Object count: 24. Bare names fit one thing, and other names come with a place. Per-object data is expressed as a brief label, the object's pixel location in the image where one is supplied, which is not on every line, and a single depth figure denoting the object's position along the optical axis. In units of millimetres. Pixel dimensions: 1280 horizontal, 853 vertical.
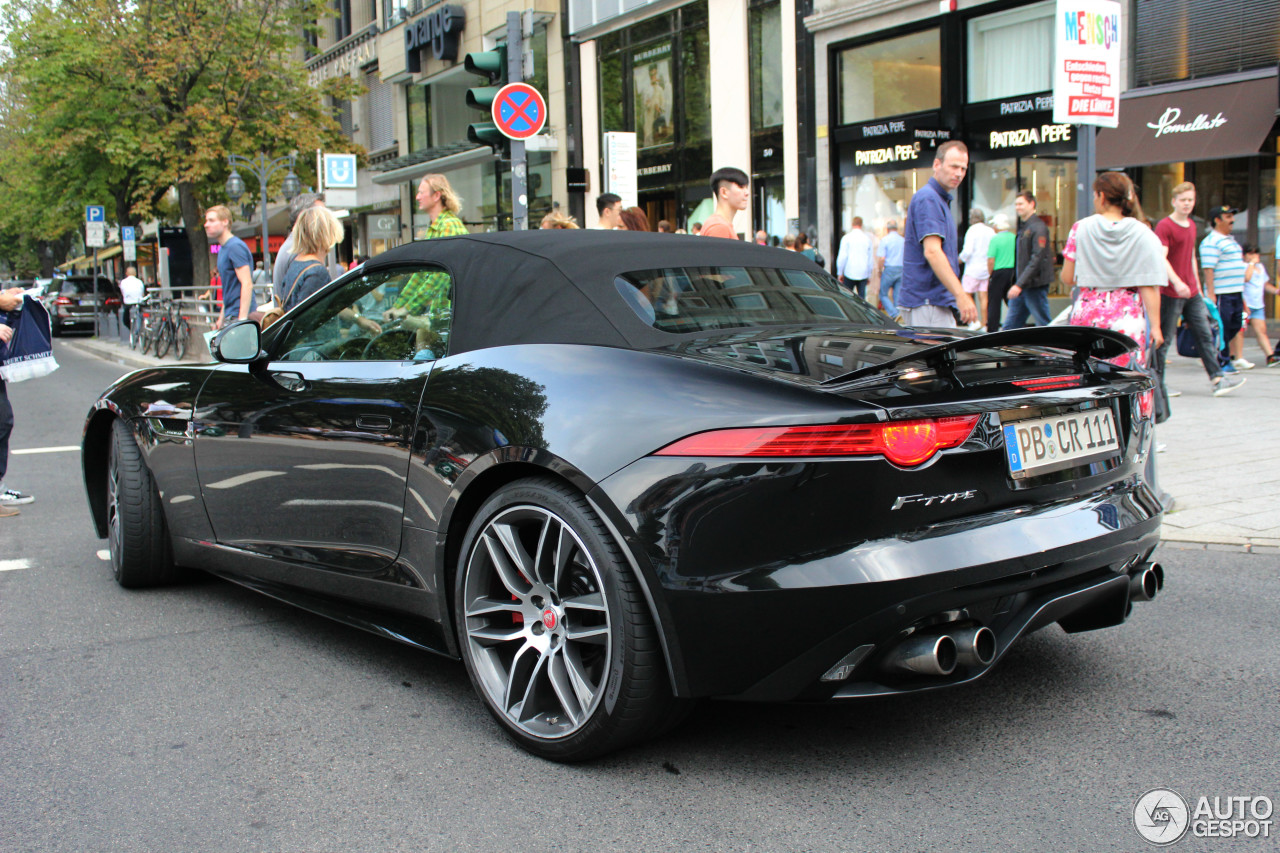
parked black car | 35062
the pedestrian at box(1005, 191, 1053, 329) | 11551
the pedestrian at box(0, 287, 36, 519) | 7082
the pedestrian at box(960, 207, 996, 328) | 14422
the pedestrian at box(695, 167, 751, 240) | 7043
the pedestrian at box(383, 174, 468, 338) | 3584
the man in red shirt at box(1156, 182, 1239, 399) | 9625
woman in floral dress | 6164
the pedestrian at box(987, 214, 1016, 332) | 13891
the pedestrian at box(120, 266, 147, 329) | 29484
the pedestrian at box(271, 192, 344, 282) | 7317
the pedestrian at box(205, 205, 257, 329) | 8859
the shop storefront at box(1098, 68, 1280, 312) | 14367
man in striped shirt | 12055
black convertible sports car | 2613
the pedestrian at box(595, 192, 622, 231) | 8242
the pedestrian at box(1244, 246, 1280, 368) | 13031
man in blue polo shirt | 6117
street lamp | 25391
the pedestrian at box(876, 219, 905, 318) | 16672
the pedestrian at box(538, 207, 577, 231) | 8266
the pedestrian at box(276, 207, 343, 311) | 7031
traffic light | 9359
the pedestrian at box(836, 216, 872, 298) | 17297
